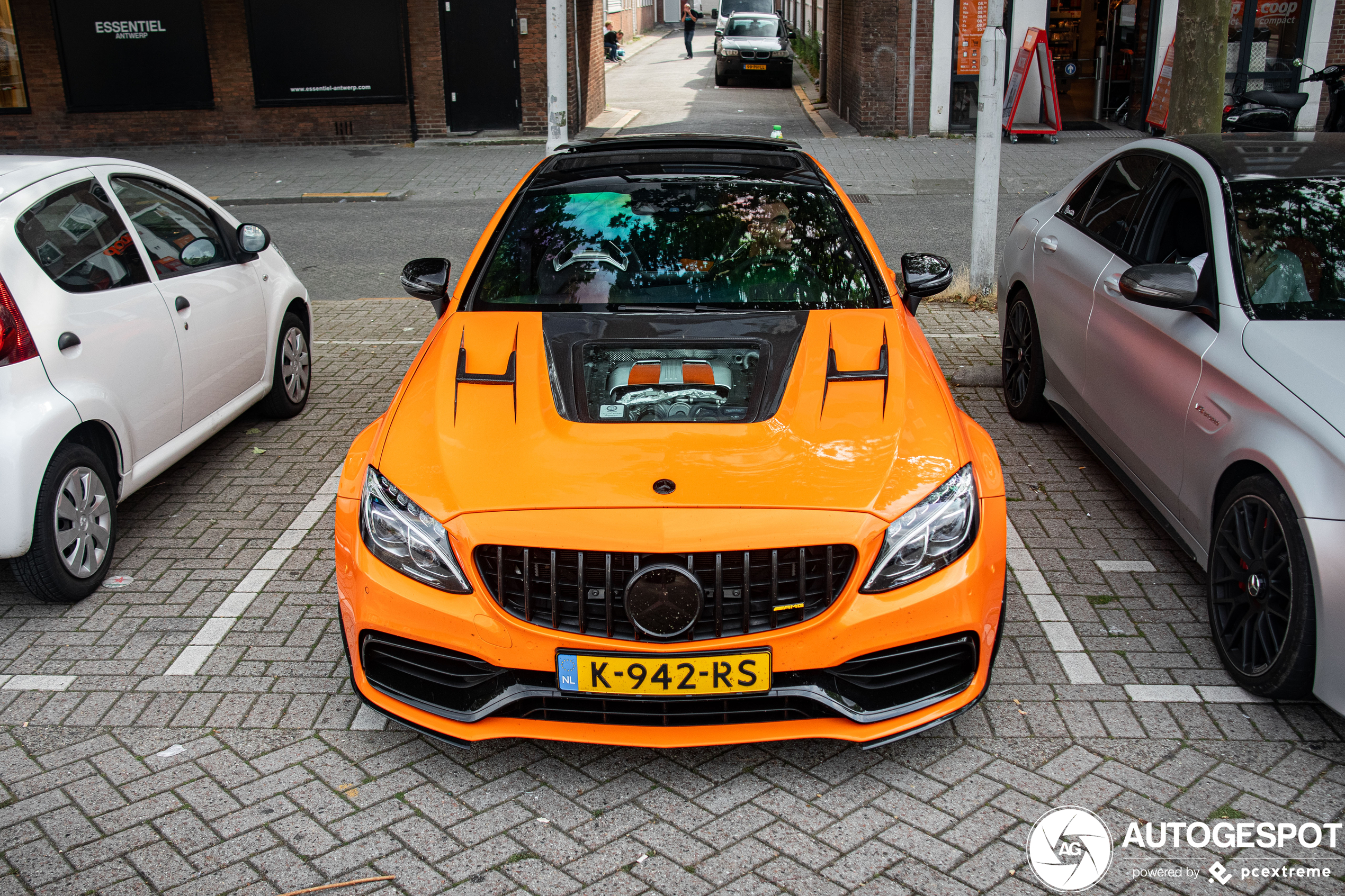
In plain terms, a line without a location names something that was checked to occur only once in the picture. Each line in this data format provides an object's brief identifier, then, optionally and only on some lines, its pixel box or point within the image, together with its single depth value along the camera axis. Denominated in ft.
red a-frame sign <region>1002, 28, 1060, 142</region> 58.59
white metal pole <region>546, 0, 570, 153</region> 33.24
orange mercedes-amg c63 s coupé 10.34
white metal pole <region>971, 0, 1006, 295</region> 28.22
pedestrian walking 123.95
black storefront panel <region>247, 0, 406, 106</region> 60.18
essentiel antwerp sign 60.29
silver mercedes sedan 11.53
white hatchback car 14.20
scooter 46.70
